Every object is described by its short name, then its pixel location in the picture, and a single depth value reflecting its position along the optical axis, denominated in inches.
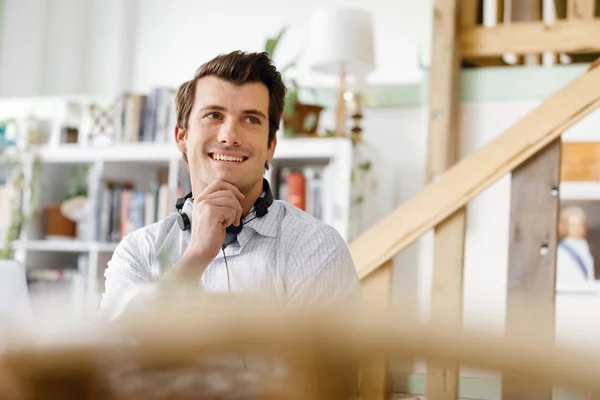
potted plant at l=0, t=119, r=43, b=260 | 148.3
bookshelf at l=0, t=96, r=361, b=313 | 130.3
